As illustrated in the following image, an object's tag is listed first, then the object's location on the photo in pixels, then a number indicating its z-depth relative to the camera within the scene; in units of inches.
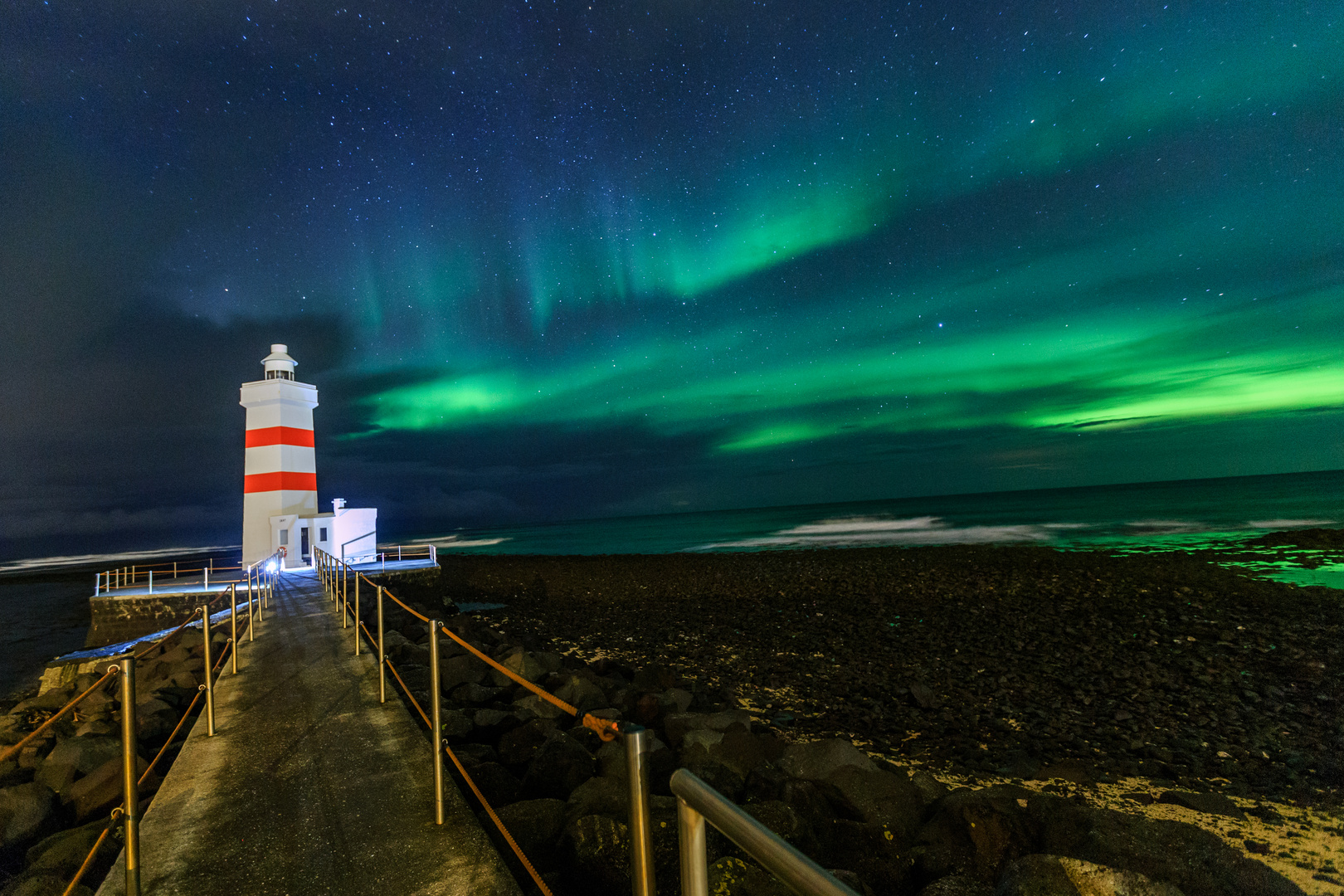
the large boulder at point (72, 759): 184.2
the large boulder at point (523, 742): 193.0
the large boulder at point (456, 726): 206.5
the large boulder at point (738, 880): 108.7
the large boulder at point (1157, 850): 122.0
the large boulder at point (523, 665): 295.1
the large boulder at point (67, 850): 135.0
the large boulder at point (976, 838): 135.0
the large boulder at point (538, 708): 232.5
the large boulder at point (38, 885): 125.1
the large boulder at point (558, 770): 164.6
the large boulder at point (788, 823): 133.5
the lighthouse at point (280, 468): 753.6
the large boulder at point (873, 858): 131.9
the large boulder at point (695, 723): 217.0
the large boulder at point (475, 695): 256.1
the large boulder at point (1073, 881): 106.2
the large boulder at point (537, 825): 131.4
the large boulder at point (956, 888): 117.3
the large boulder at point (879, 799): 156.6
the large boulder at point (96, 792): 172.1
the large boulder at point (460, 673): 277.0
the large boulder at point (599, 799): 141.9
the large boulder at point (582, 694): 256.4
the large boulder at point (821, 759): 174.4
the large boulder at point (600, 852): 119.9
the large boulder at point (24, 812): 161.6
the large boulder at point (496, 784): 163.8
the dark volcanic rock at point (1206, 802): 186.5
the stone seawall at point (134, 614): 607.8
